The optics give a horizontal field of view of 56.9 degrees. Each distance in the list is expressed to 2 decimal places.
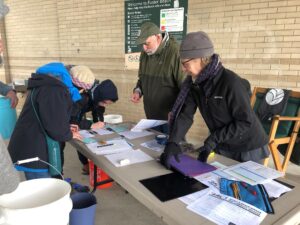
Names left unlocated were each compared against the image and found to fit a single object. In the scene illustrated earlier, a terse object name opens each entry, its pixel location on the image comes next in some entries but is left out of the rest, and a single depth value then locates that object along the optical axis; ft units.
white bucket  3.11
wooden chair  8.54
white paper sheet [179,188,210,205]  3.93
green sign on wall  12.65
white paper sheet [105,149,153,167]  5.34
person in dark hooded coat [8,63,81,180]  5.24
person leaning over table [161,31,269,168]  4.95
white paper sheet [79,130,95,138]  7.01
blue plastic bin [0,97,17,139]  13.75
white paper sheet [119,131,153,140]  7.02
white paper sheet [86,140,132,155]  5.88
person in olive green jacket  7.62
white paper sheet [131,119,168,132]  7.00
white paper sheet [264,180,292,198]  4.12
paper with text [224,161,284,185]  4.50
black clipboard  4.13
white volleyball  9.32
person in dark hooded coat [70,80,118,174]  7.55
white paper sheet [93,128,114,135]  7.30
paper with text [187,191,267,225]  3.47
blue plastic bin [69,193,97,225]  4.92
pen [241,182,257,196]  4.10
